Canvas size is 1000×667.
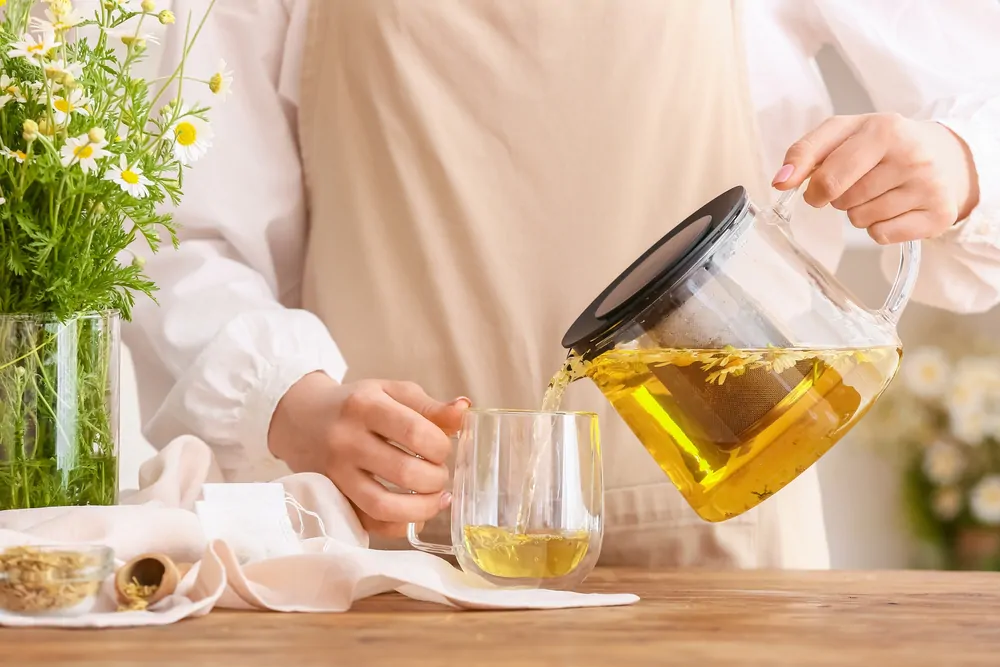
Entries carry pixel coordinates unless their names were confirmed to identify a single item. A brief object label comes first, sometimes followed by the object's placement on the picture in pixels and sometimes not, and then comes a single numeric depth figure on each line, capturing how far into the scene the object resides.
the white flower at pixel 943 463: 2.79
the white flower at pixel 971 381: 2.77
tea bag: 1.23
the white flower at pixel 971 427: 2.77
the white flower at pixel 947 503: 2.80
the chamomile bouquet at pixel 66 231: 1.22
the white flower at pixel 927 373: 2.84
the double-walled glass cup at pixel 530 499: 1.21
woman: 1.55
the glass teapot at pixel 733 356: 1.20
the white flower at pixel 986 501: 2.70
